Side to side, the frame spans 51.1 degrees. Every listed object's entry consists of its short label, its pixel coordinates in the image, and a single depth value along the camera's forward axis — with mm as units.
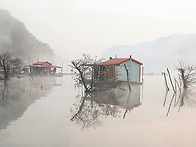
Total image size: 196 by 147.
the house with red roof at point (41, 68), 64812
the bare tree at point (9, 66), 39741
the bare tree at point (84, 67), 20469
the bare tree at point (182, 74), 28103
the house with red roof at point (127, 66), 32750
